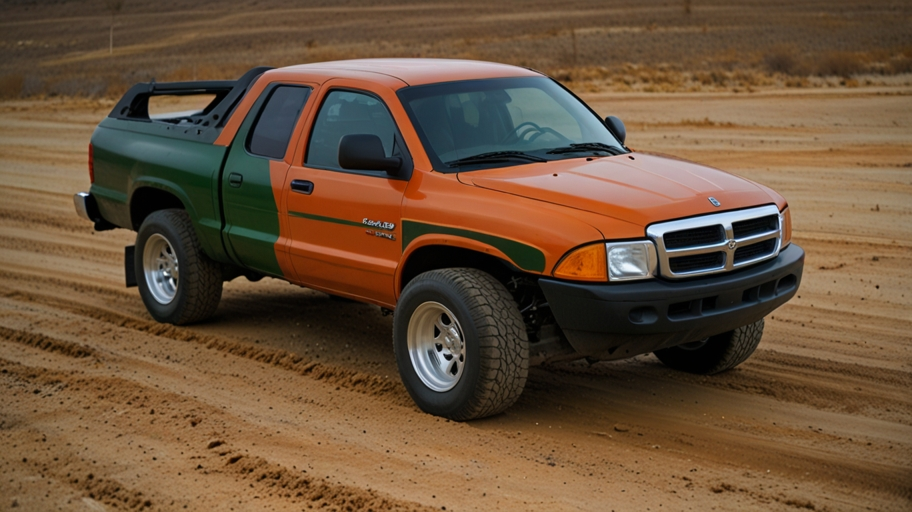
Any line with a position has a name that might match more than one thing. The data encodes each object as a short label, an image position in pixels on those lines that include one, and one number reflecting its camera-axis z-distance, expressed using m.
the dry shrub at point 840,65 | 28.19
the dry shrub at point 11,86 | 33.19
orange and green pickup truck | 5.00
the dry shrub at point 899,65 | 27.84
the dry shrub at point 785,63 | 29.78
